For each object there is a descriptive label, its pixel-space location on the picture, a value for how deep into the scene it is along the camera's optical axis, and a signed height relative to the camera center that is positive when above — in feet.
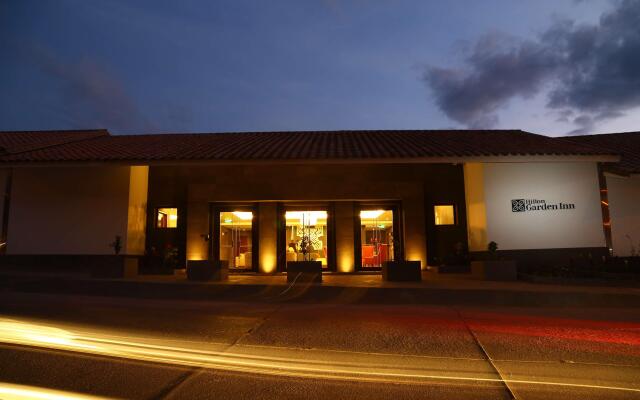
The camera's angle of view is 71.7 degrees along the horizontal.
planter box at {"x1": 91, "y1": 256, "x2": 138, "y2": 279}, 35.55 -0.95
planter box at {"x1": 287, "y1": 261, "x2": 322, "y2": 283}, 34.63 -1.28
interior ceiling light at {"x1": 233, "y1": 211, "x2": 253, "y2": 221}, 50.44 +4.62
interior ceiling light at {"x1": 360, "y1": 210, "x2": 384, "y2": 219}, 50.39 +4.52
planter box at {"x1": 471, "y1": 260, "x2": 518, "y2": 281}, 36.83 -1.48
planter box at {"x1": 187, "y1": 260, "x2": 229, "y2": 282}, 35.29 -1.12
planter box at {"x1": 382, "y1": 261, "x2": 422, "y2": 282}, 35.04 -1.39
